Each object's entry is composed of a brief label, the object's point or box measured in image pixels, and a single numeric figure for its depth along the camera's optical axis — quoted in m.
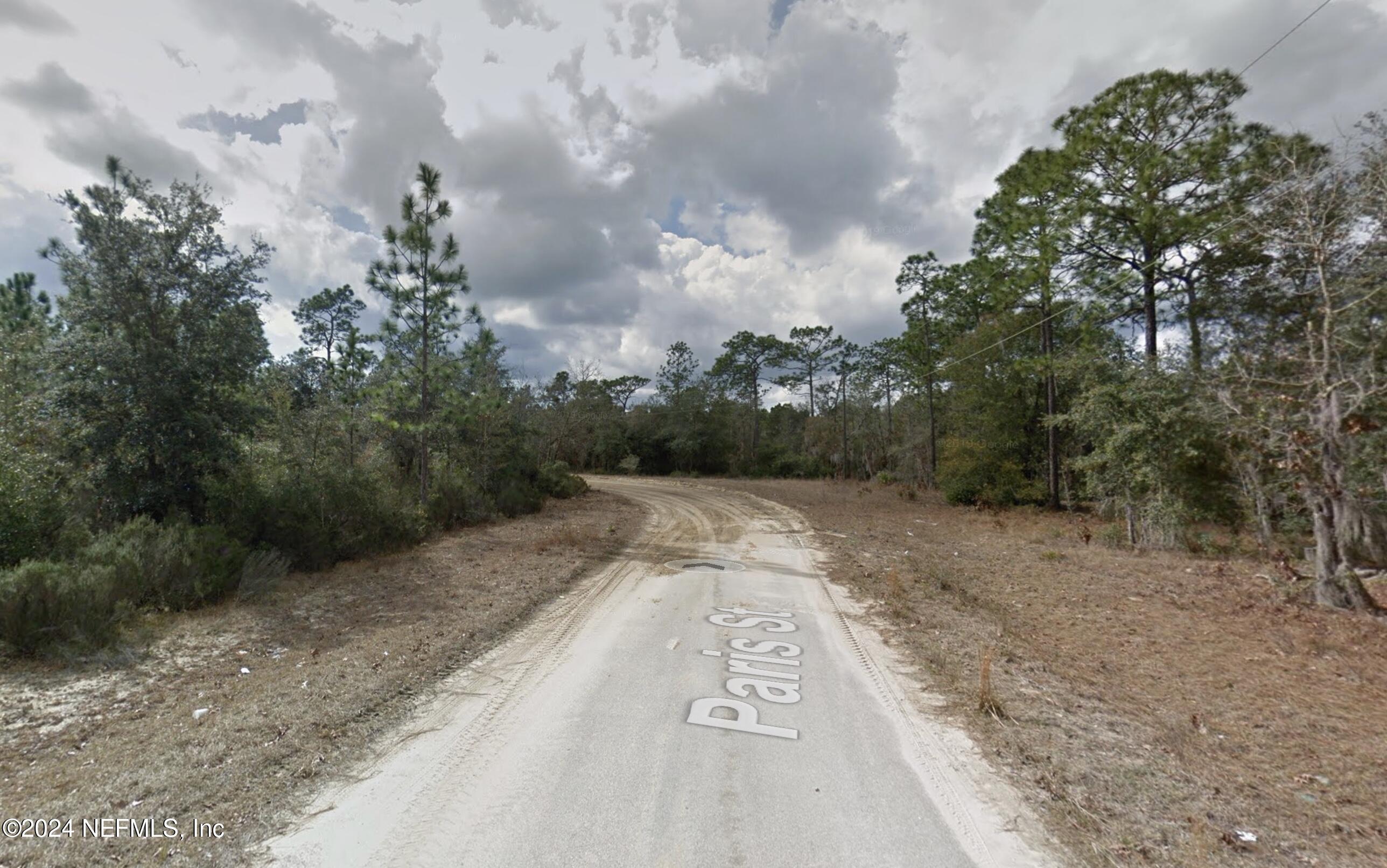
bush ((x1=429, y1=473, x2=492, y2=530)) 12.85
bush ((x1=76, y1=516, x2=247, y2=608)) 6.32
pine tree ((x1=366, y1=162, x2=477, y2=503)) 12.37
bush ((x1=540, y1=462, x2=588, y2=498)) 19.62
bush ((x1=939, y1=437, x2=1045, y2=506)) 19.95
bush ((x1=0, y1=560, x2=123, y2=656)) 4.94
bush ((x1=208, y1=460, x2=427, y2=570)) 8.82
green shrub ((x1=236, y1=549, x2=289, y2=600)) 7.14
